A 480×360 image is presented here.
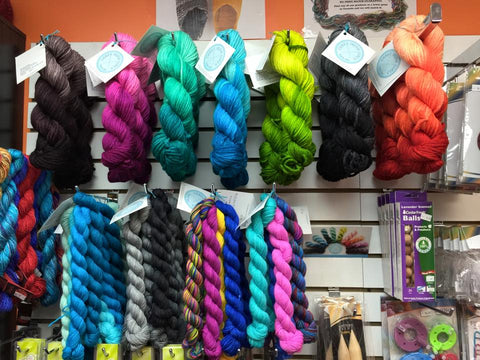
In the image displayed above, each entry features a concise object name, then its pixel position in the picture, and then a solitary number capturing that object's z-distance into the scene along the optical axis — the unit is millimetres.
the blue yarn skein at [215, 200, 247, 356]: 1445
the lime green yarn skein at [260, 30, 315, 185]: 1481
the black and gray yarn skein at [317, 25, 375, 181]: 1462
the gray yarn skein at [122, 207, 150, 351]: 1497
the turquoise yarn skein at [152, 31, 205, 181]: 1479
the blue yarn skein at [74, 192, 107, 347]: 1509
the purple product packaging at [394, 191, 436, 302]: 1537
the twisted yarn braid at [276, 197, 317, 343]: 1485
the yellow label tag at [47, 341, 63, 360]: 1521
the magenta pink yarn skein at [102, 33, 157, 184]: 1514
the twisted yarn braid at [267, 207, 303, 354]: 1437
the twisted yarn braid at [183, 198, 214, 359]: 1444
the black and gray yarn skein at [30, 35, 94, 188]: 1514
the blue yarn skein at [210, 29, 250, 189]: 1478
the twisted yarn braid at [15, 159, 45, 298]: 1564
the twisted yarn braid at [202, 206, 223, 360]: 1436
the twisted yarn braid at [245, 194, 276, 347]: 1446
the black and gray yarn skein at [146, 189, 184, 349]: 1487
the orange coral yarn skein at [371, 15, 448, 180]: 1386
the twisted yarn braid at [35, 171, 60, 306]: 1642
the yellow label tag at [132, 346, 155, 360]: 1538
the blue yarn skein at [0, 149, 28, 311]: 1493
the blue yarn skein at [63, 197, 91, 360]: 1463
